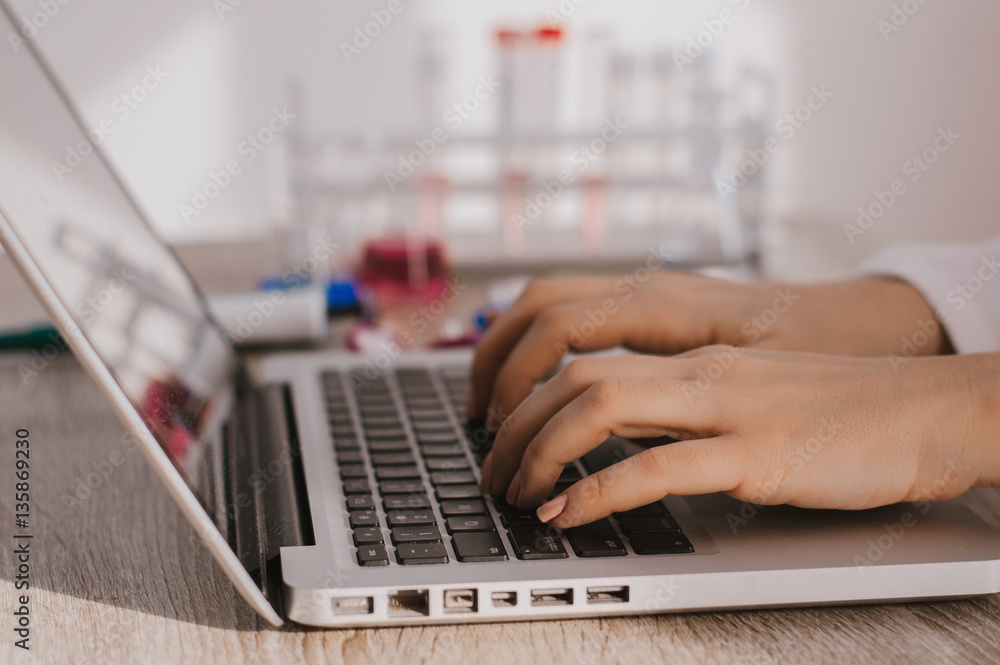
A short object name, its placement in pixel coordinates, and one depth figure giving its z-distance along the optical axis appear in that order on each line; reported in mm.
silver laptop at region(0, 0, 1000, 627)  352
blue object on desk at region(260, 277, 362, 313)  879
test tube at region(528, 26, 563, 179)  968
